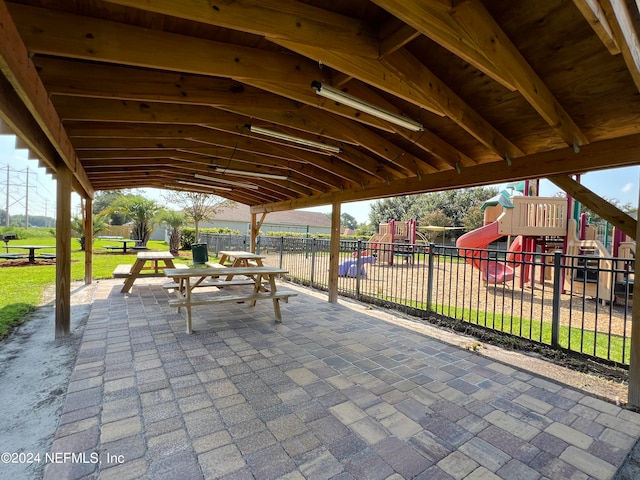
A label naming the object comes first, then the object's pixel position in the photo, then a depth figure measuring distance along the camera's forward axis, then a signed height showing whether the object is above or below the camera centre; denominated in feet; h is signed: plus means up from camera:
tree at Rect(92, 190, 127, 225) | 126.11 +12.64
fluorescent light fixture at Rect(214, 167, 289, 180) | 16.90 +3.36
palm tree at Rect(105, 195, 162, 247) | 48.62 +2.87
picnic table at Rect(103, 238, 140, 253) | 43.15 -1.90
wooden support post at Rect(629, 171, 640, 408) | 8.30 -3.01
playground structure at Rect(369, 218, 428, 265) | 47.01 +0.75
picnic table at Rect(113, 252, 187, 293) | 19.38 -2.58
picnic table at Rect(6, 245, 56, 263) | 27.63 -2.47
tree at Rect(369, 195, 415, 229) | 100.12 +8.97
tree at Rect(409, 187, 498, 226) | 87.86 +10.42
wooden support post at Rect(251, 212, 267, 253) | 31.00 +0.29
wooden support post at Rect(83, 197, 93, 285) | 22.77 -0.49
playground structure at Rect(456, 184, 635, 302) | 22.74 +0.76
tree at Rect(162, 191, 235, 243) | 49.60 +4.83
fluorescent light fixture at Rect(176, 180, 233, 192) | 22.99 +3.67
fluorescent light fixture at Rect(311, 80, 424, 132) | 7.70 +3.53
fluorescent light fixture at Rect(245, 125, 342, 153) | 11.64 +3.76
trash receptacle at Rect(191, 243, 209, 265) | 24.26 -1.69
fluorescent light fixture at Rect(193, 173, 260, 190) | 20.19 +3.48
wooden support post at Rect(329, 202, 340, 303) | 20.02 -1.21
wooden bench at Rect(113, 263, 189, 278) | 19.46 -2.64
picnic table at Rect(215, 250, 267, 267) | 21.53 -1.72
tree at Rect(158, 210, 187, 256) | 49.95 +1.34
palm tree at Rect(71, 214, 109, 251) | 45.39 +0.68
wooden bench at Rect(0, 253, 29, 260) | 26.62 -2.47
